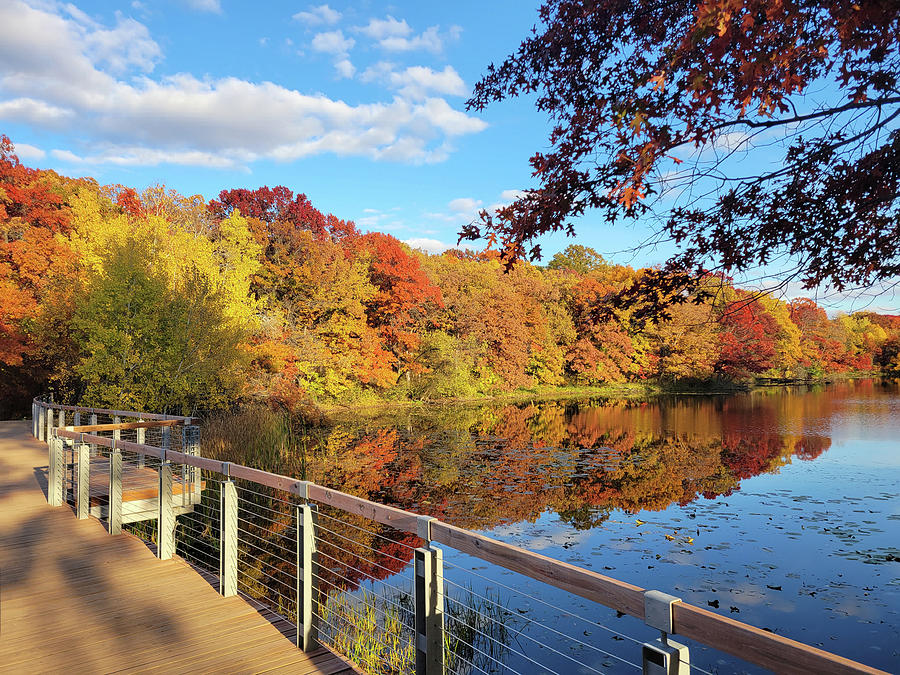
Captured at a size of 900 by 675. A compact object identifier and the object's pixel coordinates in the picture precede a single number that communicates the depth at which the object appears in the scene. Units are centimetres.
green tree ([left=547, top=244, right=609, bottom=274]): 6450
